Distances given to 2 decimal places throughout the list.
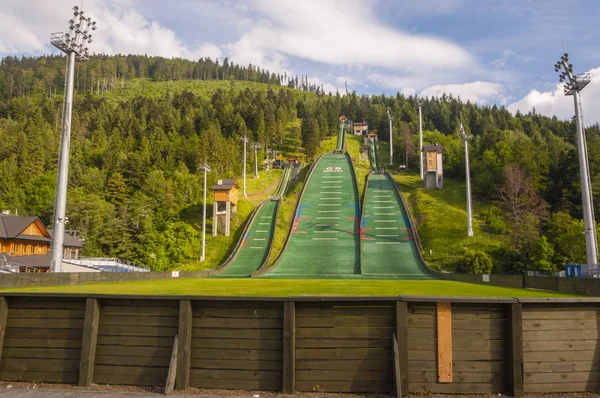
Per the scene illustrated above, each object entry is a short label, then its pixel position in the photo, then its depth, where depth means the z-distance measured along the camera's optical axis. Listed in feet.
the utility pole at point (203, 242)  175.83
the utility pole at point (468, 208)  173.17
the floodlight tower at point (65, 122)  81.87
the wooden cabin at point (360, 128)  545.44
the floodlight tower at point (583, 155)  102.83
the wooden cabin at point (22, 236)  159.02
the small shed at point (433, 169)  246.88
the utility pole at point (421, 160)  263.78
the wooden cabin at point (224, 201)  201.87
